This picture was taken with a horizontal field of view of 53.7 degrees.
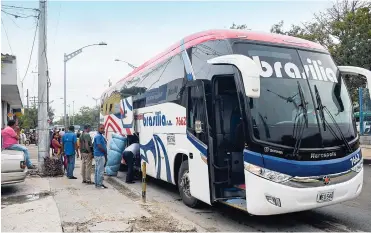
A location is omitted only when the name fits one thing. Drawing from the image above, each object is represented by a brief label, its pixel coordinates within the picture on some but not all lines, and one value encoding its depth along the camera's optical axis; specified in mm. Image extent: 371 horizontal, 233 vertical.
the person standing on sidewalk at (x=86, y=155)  10117
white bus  5227
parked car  8445
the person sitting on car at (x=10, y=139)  10086
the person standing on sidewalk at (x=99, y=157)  9531
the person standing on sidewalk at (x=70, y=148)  11047
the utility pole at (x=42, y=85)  12297
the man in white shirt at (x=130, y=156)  10273
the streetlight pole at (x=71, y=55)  26362
